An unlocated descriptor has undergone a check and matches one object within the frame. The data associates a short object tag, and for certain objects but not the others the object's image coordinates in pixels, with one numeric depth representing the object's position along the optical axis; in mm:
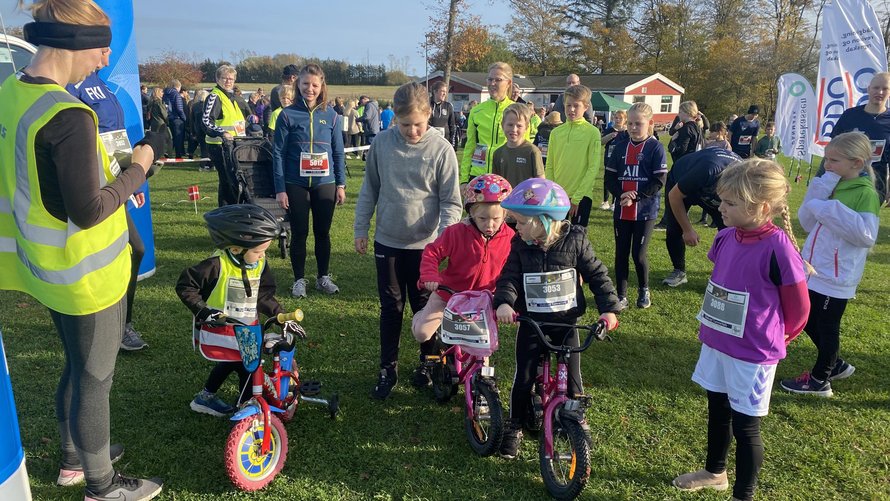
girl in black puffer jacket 2863
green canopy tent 34756
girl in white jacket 3676
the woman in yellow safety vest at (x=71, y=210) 2141
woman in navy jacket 5555
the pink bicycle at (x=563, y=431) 2750
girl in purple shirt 2561
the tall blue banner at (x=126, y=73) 5574
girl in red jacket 3361
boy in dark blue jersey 5523
